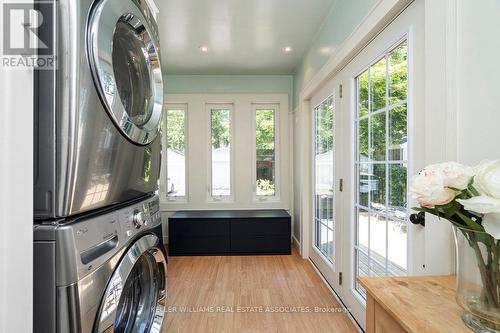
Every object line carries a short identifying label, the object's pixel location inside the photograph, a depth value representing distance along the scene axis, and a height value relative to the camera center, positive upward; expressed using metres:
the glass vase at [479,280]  0.53 -0.25
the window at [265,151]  3.83 +0.23
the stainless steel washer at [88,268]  0.64 -0.28
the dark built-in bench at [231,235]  3.29 -0.86
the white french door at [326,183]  2.21 -0.17
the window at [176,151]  3.78 +0.23
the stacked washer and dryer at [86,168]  0.64 +0.00
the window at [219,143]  3.82 +0.35
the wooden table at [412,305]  0.57 -0.34
